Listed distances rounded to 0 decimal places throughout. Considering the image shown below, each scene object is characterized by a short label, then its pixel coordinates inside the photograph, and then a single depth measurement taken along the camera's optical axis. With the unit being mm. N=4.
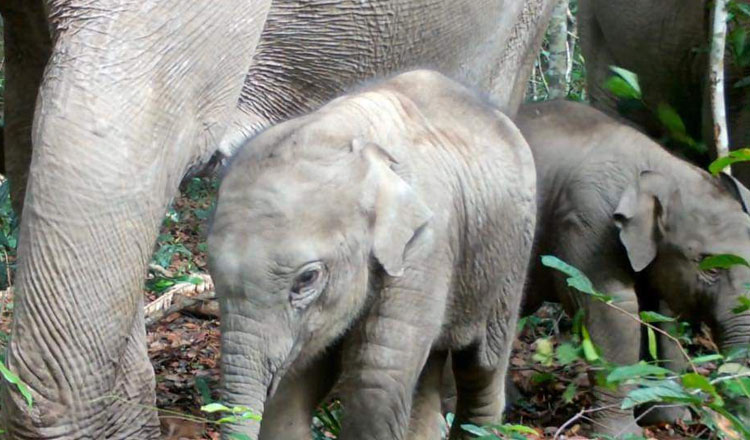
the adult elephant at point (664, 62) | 6957
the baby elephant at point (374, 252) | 3510
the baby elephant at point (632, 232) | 5395
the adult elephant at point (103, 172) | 3471
